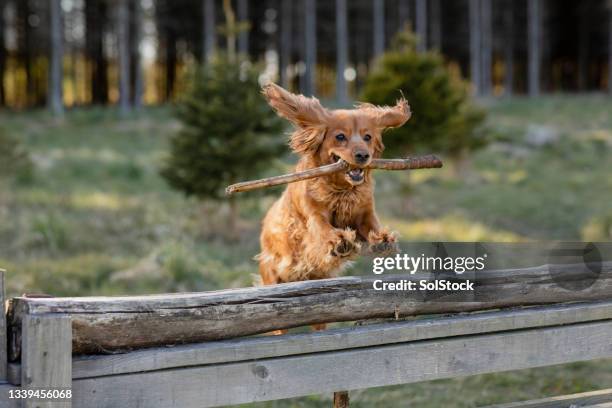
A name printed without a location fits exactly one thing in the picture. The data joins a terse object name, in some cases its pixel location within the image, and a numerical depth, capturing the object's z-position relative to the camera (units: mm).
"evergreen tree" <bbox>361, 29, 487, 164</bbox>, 15359
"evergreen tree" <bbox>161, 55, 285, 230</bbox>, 12609
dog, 3865
